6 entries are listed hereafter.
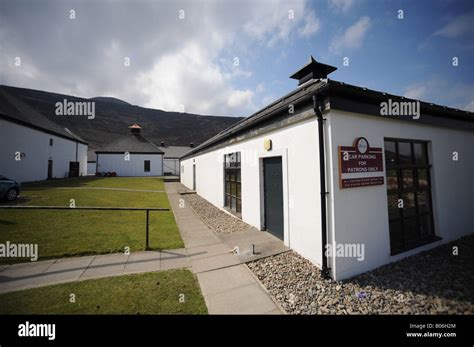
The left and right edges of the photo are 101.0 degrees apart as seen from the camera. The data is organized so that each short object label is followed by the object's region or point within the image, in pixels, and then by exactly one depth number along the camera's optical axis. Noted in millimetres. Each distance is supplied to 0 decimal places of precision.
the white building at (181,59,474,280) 4055
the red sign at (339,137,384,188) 4035
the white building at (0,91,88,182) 18312
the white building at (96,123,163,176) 35750
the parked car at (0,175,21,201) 10836
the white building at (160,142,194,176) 48656
